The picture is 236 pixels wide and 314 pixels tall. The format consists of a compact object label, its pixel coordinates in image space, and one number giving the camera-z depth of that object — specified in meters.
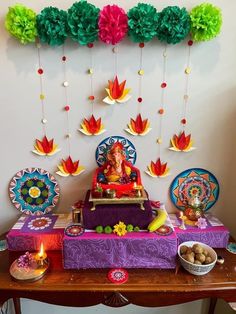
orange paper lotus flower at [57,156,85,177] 1.22
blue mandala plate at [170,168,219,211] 1.25
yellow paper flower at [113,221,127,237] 1.02
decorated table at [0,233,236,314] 0.96
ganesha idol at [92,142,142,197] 1.04
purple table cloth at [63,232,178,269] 1.01
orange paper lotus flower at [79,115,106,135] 1.17
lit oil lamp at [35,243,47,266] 1.04
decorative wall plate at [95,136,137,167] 1.20
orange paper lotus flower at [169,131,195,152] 1.20
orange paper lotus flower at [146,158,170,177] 1.23
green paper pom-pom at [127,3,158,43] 0.98
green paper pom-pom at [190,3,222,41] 0.99
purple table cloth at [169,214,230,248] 1.11
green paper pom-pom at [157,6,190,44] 0.99
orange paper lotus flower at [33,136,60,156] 1.20
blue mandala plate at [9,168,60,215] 1.24
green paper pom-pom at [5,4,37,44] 1.00
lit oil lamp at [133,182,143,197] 1.04
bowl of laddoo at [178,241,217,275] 0.99
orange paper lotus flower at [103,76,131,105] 1.12
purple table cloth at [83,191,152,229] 1.03
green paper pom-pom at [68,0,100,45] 0.99
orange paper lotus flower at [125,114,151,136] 1.18
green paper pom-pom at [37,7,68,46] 1.00
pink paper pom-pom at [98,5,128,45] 0.99
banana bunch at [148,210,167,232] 1.04
